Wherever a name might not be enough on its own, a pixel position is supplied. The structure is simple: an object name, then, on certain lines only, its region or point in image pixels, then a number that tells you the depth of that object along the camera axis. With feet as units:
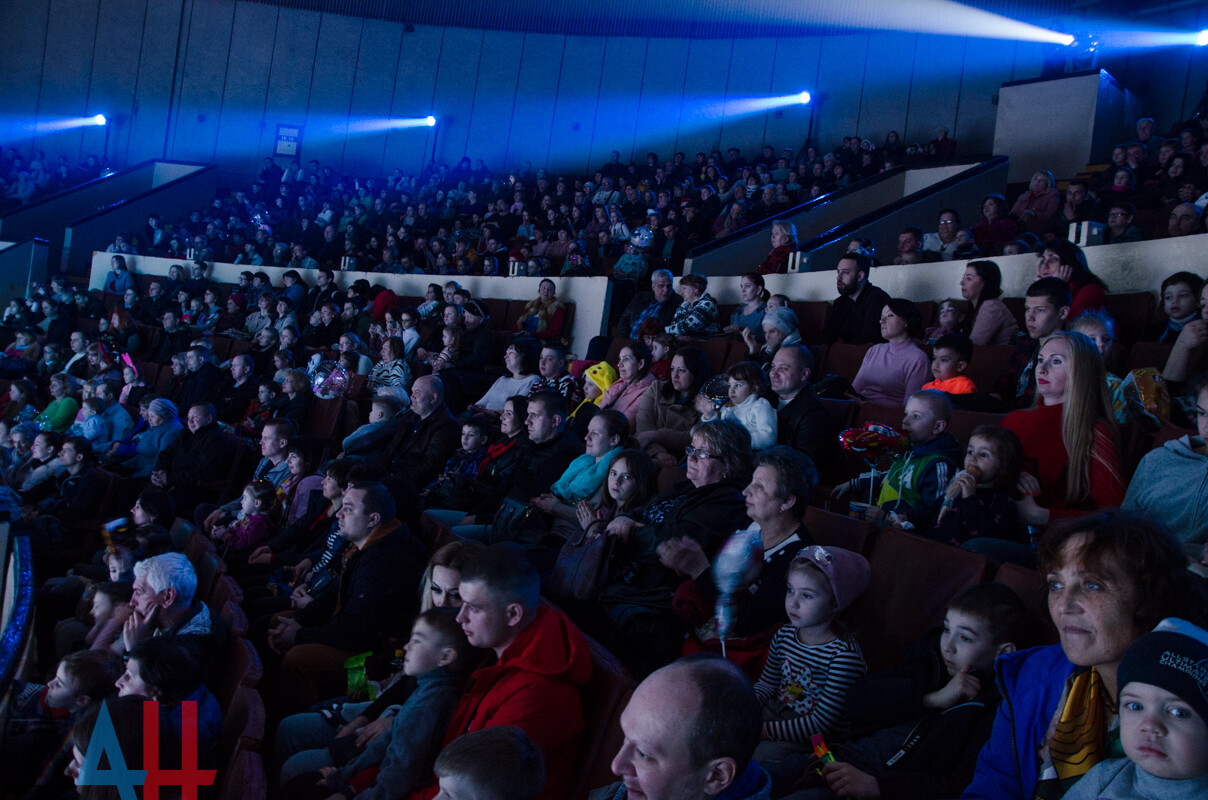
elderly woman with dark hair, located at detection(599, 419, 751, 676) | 7.67
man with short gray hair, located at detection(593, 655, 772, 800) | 4.33
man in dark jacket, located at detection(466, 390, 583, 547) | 12.21
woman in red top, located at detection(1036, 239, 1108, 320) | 13.19
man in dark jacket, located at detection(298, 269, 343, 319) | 30.60
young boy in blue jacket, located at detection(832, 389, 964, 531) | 8.85
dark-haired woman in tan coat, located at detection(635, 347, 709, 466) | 13.41
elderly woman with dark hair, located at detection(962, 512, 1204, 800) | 4.42
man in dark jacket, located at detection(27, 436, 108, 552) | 16.02
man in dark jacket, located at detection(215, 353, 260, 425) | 21.79
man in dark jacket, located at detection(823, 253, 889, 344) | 16.12
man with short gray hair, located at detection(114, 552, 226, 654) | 8.87
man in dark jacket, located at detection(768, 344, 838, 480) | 11.32
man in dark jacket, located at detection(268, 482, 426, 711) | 9.32
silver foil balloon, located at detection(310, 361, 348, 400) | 20.54
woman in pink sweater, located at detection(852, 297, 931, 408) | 13.29
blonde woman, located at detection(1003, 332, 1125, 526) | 8.12
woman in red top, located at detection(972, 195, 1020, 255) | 19.57
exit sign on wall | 51.37
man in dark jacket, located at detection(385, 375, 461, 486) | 14.94
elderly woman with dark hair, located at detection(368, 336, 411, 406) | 20.56
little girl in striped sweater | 6.23
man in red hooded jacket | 6.00
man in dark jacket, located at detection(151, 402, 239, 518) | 17.65
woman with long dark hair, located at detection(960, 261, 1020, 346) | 14.15
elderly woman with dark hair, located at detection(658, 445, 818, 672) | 7.33
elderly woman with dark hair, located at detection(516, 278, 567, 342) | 23.81
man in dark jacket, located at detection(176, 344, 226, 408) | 22.74
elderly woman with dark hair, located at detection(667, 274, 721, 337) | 18.81
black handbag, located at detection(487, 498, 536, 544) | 11.17
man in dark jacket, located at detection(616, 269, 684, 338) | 20.30
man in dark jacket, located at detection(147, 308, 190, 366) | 28.96
